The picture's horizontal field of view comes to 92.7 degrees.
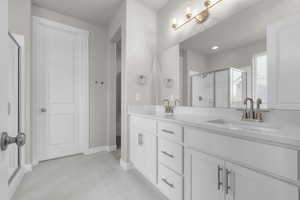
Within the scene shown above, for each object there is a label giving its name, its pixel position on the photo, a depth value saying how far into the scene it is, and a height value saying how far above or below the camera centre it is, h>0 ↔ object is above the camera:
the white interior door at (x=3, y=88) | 0.49 +0.04
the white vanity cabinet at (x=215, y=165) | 0.70 -0.43
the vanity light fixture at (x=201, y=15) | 1.64 +1.06
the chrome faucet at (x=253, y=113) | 1.20 -0.11
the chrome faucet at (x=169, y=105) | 2.06 -0.08
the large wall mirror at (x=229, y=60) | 1.21 +0.43
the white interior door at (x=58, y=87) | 2.47 +0.23
